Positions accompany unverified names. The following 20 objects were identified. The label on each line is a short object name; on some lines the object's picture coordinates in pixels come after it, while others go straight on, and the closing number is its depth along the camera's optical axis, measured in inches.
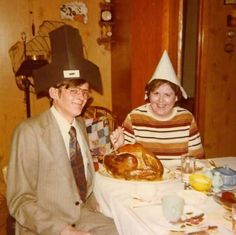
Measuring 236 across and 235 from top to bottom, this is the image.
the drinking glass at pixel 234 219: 45.0
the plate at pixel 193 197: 53.2
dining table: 47.0
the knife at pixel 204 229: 45.2
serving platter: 60.5
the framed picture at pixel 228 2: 134.4
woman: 81.1
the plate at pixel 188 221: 46.5
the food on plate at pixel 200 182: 57.4
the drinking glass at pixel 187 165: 63.4
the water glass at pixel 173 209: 47.8
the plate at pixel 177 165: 67.5
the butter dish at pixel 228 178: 59.7
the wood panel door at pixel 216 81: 133.6
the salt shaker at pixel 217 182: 58.8
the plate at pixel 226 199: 52.4
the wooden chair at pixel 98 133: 98.1
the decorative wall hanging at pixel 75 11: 138.6
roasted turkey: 61.1
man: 57.8
